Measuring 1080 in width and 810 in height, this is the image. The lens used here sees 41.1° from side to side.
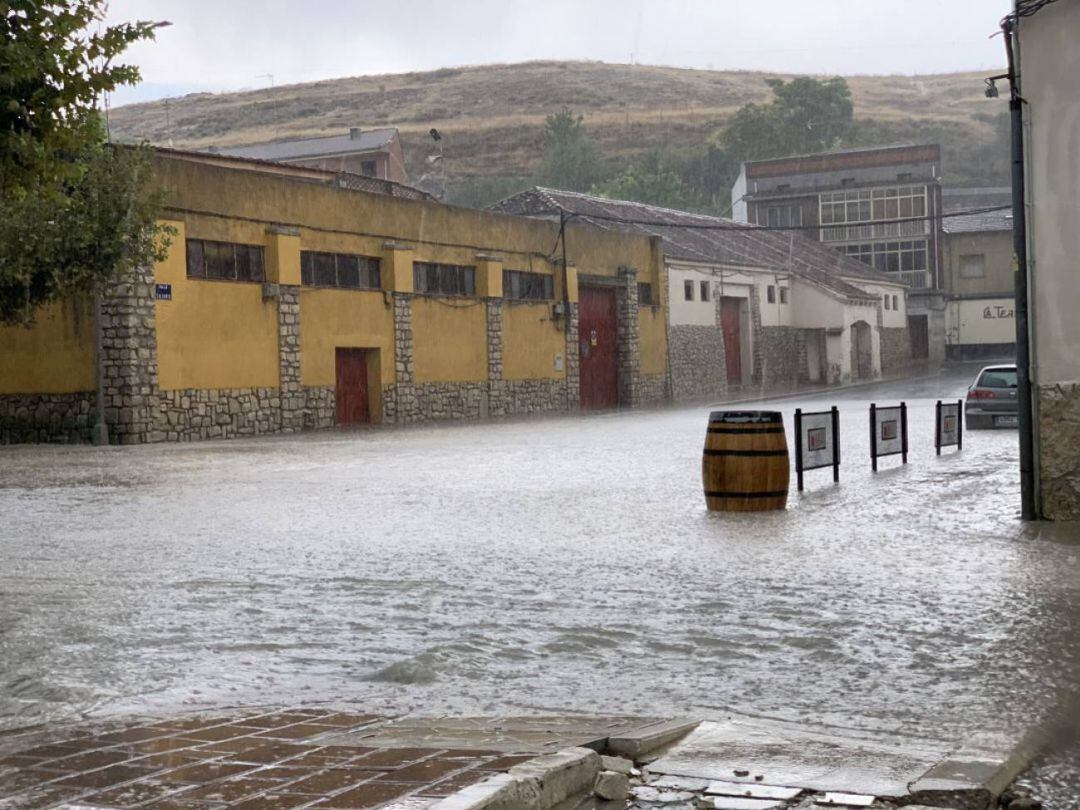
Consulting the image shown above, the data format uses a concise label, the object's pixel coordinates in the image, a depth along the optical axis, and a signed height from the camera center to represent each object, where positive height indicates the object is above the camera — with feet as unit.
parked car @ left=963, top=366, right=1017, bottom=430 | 86.84 -2.84
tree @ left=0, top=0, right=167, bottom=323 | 87.04 +9.70
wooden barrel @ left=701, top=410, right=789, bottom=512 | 43.32 -2.96
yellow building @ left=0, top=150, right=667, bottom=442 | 97.91 +4.54
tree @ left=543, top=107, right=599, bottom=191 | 373.61 +55.43
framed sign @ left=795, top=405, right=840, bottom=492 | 51.34 -2.98
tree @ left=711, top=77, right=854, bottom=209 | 352.90 +59.45
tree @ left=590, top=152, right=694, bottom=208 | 318.86 +40.41
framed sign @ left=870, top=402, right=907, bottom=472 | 58.80 -3.12
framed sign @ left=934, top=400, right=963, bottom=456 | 67.67 -3.38
